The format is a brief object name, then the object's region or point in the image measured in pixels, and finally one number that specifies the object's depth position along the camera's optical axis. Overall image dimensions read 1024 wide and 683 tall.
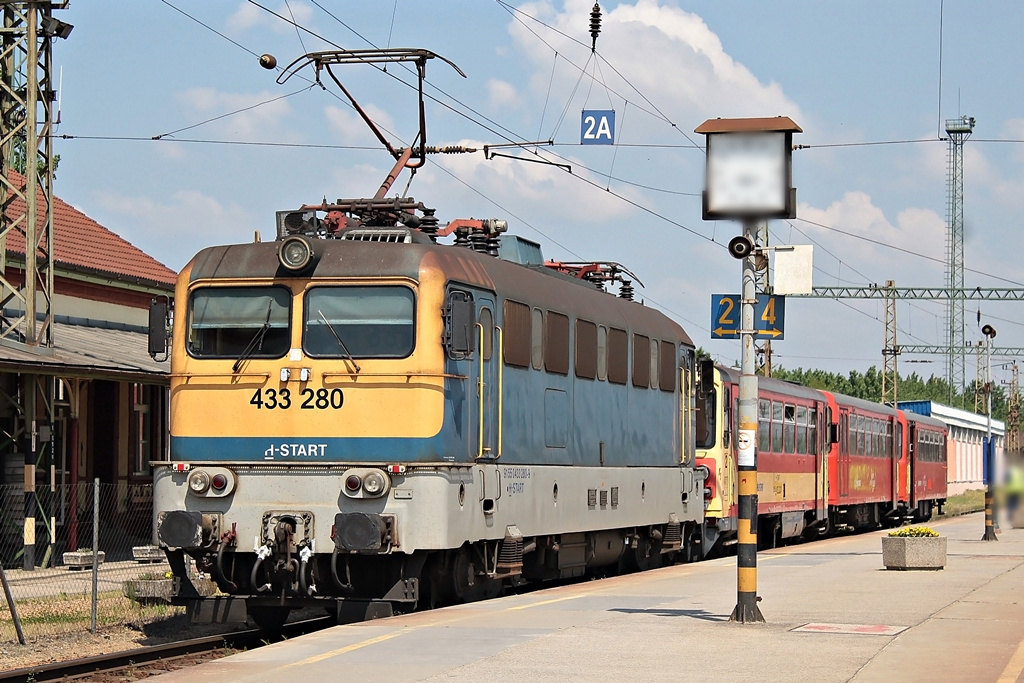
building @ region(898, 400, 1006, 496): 83.50
